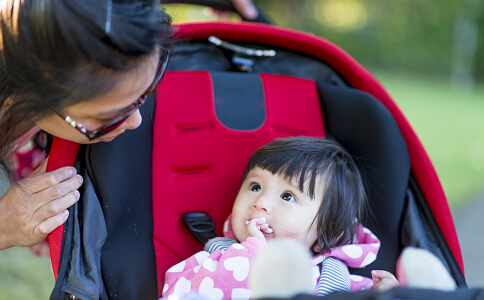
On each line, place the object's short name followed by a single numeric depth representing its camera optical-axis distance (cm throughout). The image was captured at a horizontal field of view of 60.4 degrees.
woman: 69
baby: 99
